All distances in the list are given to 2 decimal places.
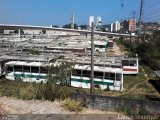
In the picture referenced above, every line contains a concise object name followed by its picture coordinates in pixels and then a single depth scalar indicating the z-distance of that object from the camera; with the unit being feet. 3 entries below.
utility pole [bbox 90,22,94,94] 67.38
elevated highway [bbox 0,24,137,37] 403.13
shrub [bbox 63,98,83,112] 50.52
